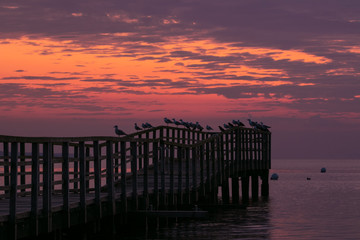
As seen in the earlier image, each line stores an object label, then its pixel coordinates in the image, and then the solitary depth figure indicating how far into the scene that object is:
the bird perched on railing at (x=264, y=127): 55.12
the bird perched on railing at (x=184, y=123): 52.45
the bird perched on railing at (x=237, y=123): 55.90
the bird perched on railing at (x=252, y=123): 55.40
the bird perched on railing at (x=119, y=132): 40.02
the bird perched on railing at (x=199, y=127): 52.75
